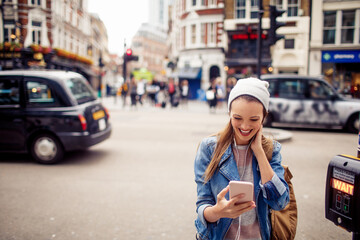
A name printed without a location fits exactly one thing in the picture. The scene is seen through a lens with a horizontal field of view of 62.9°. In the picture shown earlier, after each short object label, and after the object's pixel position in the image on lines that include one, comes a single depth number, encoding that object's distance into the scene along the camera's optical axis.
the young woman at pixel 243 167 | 1.52
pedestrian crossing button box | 1.61
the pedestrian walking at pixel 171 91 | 18.08
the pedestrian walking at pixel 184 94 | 18.50
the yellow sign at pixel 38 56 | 18.92
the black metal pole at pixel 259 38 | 8.16
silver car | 9.15
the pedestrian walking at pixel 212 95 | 15.07
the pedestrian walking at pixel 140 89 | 19.02
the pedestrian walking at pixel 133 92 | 17.73
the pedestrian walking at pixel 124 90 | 18.26
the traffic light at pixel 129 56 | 16.37
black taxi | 5.77
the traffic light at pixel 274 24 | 7.91
